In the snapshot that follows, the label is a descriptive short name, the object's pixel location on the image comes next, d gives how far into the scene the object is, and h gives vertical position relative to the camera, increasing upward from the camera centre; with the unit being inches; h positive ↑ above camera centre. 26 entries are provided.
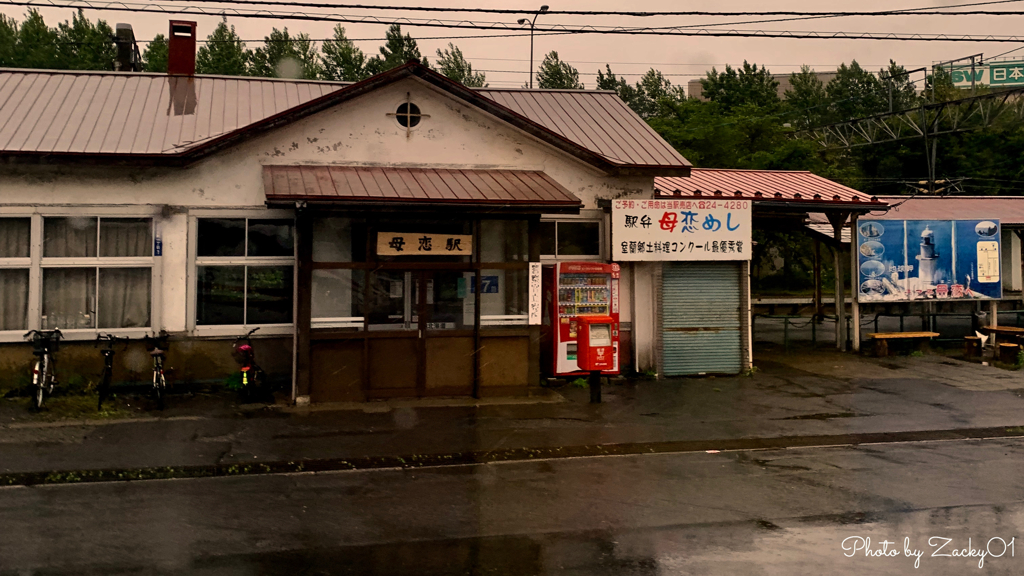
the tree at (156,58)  2016.5 +669.1
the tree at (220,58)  2058.3 +678.4
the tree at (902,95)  2591.0 +754.4
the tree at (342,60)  2175.2 +712.7
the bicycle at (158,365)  442.3 -30.8
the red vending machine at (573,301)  518.6 +7.4
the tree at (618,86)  2679.6 +810.3
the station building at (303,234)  463.2 +48.2
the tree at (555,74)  2454.5 +755.3
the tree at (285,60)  2196.1 +723.3
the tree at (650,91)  2647.6 +770.1
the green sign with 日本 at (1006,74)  1662.2 +530.7
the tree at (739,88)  2020.2 +623.9
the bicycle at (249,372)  458.6 -35.9
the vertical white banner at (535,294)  492.1 +11.5
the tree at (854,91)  2588.6 +814.7
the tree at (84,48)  1948.8 +670.6
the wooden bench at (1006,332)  662.0 -16.9
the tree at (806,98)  2583.7 +745.8
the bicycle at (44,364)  426.3 -29.6
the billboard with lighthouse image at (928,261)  658.8 +44.7
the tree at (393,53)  2229.3 +755.8
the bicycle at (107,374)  439.8 -35.4
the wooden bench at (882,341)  675.4 -25.1
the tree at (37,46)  1927.9 +667.2
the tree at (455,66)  2299.5 +731.9
